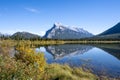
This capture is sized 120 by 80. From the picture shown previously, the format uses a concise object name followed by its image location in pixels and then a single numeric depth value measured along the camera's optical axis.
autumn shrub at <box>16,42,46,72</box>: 7.80
